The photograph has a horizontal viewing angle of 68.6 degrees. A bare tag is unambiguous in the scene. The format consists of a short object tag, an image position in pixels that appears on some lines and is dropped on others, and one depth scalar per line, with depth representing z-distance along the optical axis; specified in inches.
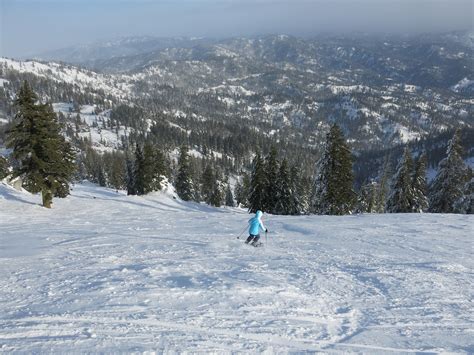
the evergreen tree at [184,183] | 2586.1
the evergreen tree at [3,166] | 2441.8
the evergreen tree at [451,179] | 1494.8
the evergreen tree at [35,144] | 1083.3
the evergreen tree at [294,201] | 1753.2
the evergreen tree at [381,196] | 2178.9
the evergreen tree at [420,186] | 1583.4
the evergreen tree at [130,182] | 2334.4
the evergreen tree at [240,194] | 3466.5
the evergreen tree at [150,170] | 2042.3
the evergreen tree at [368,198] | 2094.4
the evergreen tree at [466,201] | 1369.6
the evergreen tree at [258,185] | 1736.0
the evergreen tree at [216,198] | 2883.9
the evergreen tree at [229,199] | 3747.5
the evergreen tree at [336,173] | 1453.0
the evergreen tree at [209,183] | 2972.4
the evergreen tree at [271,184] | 1739.7
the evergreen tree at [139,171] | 2052.9
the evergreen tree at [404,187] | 1569.9
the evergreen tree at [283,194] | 1726.1
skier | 650.8
